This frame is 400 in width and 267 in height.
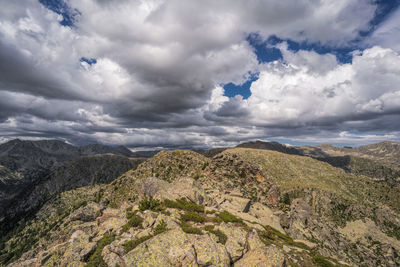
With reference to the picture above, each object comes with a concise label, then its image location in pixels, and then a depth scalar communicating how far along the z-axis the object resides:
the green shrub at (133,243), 16.53
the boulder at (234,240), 17.50
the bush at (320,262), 22.22
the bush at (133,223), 21.73
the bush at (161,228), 18.97
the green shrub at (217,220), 26.66
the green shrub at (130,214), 24.86
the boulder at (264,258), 15.79
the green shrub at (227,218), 29.05
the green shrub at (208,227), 21.86
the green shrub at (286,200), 101.96
